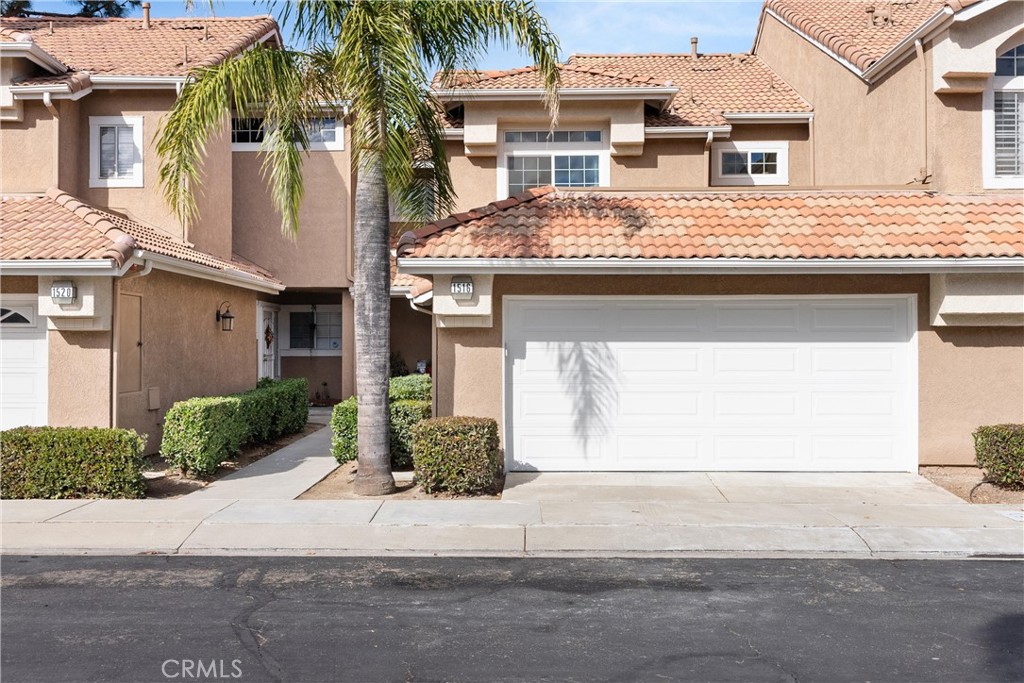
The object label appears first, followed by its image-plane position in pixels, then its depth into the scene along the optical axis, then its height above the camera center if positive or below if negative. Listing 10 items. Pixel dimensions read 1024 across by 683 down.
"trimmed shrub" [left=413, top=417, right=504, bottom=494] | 10.25 -1.54
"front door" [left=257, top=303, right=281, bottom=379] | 20.75 -0.18
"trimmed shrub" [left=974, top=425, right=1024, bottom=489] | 10.27 -1.49
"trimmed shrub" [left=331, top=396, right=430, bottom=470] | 11.98 -1.43
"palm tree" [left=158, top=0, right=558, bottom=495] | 9.77 +2.96
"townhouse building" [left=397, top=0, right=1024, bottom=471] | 11.02 +0.38
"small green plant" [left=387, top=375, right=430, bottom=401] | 14.17 -0.98
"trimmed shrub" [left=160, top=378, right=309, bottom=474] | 11.44 -1.46
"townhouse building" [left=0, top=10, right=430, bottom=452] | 11.77 +1.53
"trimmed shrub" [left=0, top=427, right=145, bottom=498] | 10.15 -1.66
